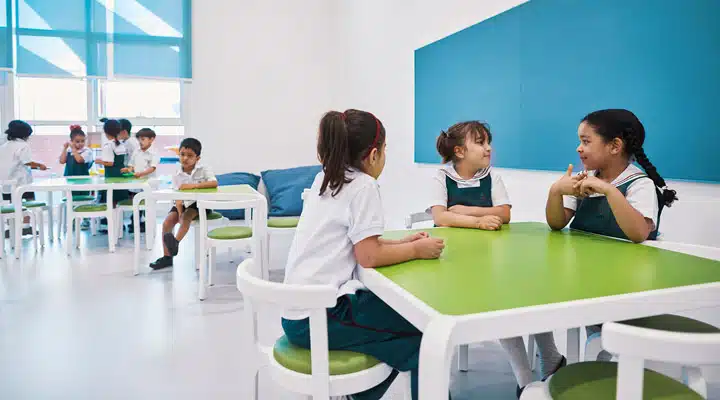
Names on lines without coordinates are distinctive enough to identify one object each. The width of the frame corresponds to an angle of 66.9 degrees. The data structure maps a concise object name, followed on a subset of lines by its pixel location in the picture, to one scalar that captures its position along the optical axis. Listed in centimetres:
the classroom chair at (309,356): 108
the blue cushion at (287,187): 560
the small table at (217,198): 318
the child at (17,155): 514
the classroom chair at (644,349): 70
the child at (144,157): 541
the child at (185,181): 405
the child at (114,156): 538
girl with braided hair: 163
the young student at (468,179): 208
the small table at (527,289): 89
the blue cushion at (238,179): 603
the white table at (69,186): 429
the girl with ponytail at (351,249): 131
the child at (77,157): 569
